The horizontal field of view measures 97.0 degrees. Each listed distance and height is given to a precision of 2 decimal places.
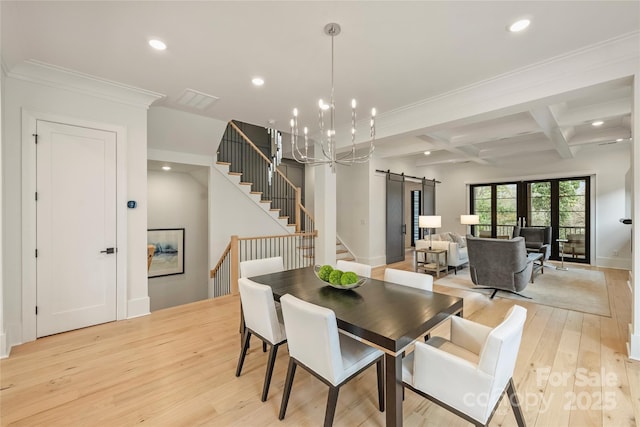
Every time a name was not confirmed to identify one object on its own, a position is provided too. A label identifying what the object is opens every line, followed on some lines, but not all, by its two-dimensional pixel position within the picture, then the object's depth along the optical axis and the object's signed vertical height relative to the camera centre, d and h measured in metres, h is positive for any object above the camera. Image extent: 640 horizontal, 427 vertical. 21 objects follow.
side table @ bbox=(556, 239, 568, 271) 6.46 -0.94
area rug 4.03 -1.30
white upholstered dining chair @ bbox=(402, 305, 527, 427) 1.31 -0.82
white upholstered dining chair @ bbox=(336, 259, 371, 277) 2.90 -0.57
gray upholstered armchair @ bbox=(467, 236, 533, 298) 4.20 -0.78
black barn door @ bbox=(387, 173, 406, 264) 7.38 -0.14
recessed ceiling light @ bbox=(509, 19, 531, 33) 2.23 +1.51
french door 7.20 +0.10
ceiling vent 3.58 +1.52
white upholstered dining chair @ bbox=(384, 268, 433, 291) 2.48 -0.60
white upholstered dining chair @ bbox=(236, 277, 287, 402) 2.03 -0.77
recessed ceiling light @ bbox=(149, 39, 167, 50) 2.48 +1.52
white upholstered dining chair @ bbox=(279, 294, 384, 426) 1.57 -0.85
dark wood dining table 1.50 -0.65
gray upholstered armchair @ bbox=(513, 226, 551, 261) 6.59 -0.61
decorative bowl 2.23 -0.57
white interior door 2.99 -0.15
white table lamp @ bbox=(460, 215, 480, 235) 7.19 -0.16
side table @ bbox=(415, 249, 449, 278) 5.75 -1.11
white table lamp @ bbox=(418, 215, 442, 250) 5.75 -0.17
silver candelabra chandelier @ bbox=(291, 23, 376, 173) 2.29 +0.80
